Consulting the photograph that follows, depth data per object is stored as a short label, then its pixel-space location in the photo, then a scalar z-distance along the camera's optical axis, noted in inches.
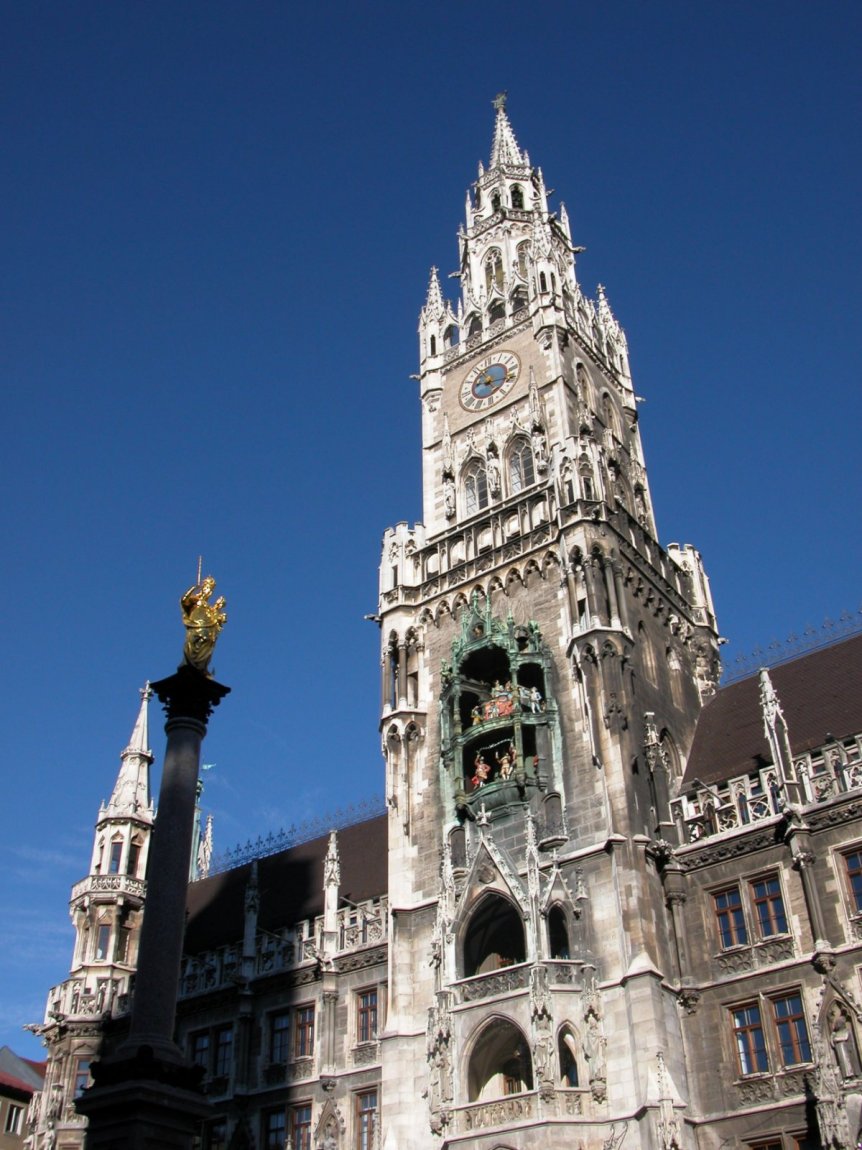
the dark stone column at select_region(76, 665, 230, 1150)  822.5
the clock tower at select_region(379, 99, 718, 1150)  1113.4
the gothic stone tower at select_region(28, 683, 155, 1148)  1574.8
